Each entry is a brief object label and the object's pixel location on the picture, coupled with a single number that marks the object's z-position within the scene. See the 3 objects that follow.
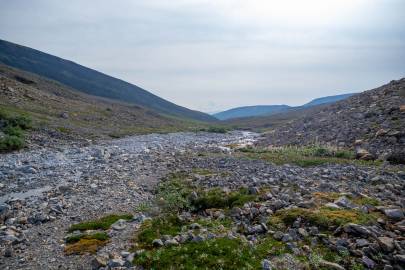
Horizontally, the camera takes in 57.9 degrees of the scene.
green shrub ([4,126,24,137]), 36.28
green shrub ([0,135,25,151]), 32.72
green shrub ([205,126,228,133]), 87.69
